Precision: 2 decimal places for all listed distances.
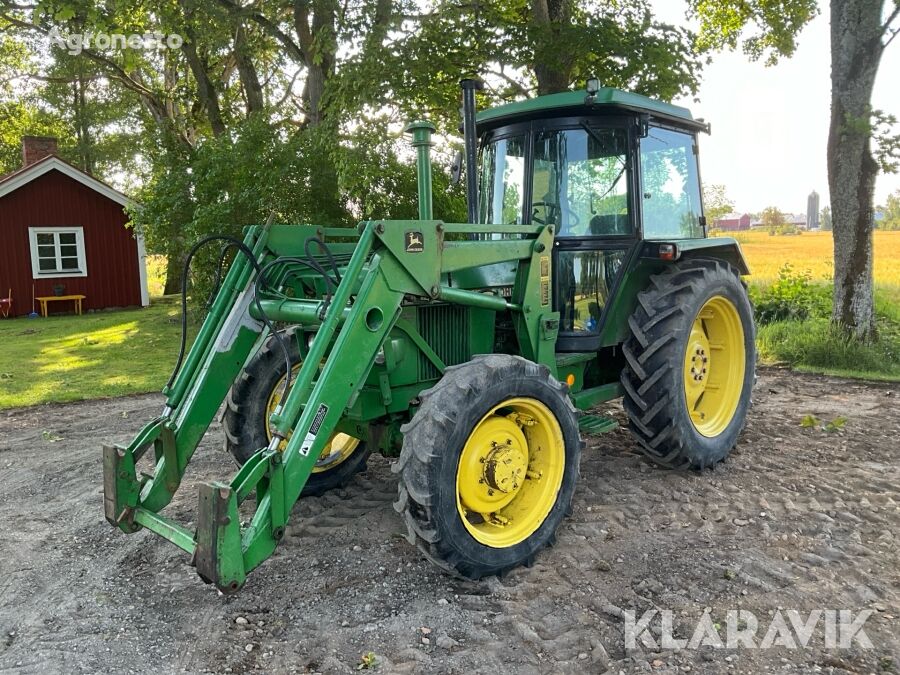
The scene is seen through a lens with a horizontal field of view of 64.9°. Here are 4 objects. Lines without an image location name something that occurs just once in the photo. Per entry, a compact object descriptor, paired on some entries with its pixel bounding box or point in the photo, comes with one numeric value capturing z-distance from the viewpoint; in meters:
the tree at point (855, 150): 8.22
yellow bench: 16.70
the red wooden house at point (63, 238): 16.70
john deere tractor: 3.12
